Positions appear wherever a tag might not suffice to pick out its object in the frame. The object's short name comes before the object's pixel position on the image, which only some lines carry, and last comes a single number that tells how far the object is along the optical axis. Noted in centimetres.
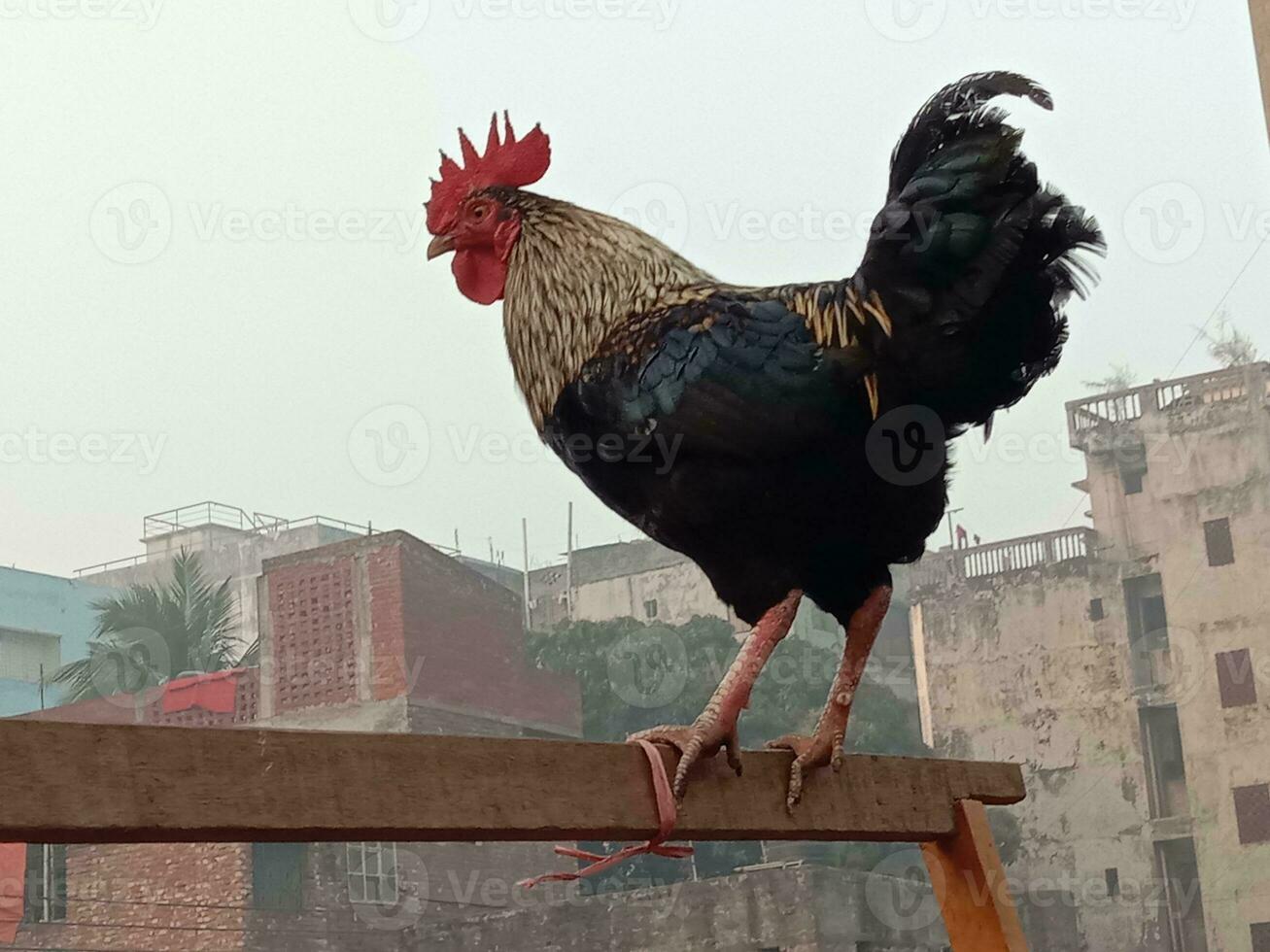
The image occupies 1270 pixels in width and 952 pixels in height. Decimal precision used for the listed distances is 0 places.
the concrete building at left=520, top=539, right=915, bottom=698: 1645
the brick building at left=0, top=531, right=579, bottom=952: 1108
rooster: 145
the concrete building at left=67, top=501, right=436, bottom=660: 1978
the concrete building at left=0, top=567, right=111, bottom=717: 1653
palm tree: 1595
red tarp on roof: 1322
